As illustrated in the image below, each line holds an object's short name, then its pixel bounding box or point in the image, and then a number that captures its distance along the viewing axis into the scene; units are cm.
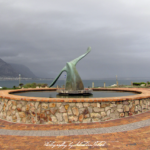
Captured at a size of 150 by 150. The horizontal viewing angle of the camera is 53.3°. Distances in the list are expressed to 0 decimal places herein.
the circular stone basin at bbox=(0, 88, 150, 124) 606
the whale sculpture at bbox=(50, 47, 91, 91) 934
